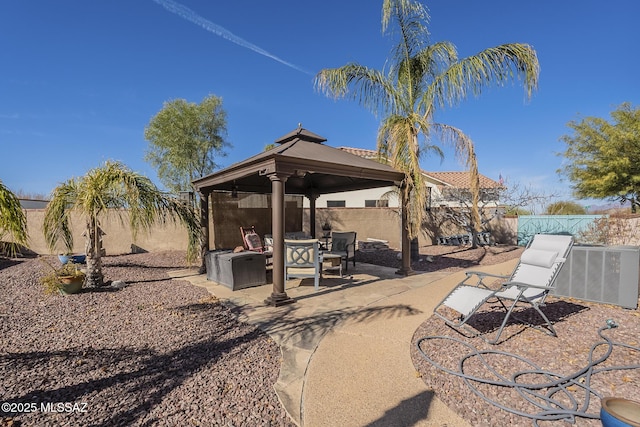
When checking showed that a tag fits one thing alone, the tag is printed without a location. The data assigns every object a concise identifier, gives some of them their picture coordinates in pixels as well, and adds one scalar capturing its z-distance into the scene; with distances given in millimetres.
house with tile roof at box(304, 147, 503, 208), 19062
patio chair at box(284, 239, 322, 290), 5523
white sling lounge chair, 3441
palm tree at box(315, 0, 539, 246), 6895
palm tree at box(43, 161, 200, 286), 5457
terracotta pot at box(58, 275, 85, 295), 5105
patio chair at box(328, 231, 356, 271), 7793
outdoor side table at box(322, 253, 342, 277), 6600
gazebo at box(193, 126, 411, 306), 4891
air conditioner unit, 4344
